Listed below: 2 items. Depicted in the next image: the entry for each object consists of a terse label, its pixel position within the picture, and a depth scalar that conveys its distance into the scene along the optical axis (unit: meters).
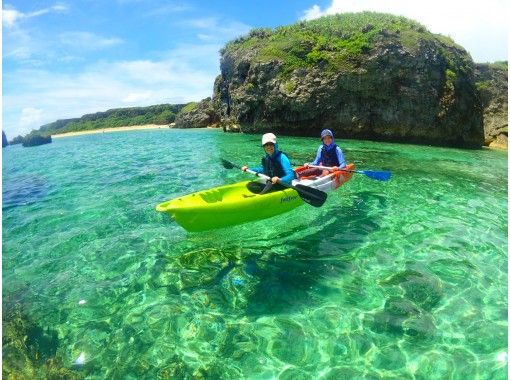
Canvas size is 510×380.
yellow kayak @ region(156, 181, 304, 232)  6.92
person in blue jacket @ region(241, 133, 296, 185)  8.23
